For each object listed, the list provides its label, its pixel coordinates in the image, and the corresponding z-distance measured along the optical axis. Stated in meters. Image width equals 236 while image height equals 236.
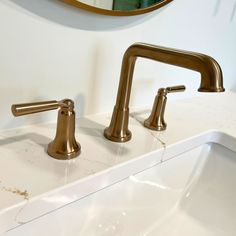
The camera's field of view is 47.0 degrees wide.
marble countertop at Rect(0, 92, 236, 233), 0.41
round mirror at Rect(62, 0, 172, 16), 0.55
